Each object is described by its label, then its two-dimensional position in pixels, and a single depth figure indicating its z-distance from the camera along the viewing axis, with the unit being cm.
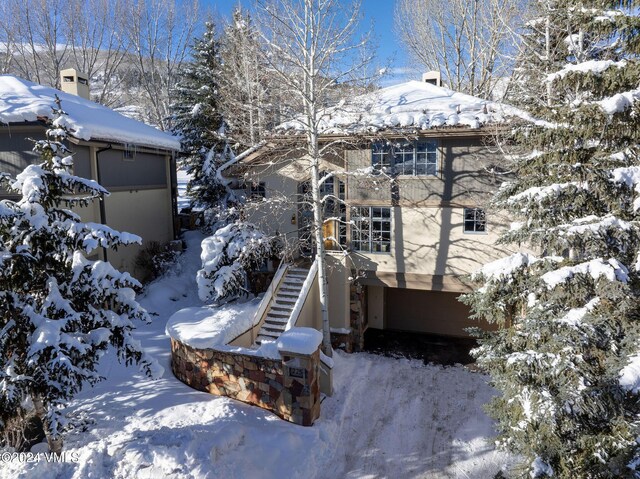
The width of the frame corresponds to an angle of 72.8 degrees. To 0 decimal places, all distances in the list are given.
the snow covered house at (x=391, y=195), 1264
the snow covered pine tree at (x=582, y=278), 561
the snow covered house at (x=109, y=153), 1270
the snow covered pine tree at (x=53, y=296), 606
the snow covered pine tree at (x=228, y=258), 1257
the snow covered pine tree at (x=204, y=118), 1834
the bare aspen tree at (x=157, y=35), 2675
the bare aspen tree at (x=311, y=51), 1077
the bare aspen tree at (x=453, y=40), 2288
